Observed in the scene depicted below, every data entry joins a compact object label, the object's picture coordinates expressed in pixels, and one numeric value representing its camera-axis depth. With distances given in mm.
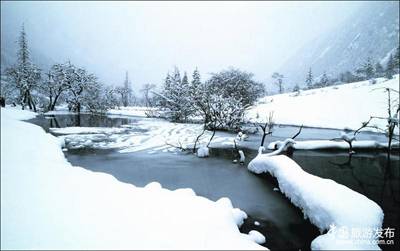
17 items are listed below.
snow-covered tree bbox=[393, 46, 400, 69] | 37688
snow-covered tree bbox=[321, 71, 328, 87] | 49378
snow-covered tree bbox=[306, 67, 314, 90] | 51688
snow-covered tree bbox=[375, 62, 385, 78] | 43084
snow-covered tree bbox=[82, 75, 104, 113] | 32125
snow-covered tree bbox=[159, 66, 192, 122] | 22469
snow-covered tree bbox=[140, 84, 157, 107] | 55250
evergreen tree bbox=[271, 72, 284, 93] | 56834
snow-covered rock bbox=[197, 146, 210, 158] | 8148
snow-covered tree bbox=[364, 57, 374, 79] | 44247
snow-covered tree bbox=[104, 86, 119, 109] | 38875
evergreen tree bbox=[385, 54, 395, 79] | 37559
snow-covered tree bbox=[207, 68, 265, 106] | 29438
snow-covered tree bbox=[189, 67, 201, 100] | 38131
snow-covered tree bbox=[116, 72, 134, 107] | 58966
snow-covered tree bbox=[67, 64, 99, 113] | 31031
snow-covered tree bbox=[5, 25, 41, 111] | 28641
